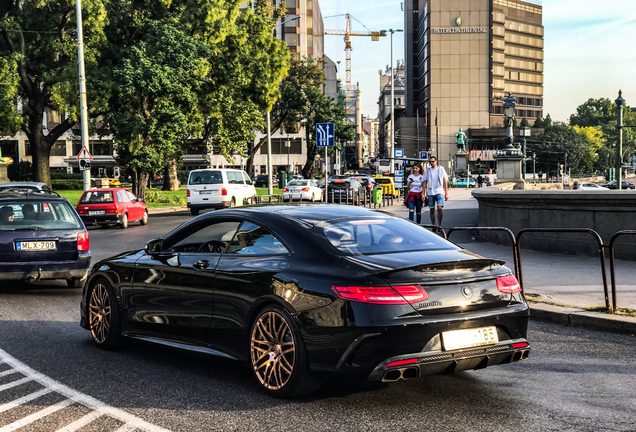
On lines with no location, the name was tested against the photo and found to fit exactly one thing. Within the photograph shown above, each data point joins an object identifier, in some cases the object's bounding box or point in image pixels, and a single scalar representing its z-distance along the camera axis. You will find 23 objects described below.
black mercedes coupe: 4.58
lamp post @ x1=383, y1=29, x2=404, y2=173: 73.12
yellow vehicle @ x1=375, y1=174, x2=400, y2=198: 43.47
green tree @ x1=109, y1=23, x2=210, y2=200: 34.91
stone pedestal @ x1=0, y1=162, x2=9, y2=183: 35.72
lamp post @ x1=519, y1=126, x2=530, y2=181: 38.88
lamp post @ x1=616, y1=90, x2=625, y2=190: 39.59
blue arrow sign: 20.58
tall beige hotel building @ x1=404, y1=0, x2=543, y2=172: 123.50
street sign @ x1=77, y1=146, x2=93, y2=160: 28.38
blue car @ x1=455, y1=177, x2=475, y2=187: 89.56
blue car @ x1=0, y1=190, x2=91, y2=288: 10.19
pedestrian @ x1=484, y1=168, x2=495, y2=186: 37.12
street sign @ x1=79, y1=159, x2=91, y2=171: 28.23
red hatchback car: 24.70
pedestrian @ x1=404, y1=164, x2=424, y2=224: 18.53
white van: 31.30
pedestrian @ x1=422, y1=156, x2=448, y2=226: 17.89
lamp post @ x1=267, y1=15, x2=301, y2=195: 42.16
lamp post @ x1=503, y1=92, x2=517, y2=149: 32.19
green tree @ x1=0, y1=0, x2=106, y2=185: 33.81
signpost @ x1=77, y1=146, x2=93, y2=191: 28.33
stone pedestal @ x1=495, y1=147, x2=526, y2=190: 34.00
